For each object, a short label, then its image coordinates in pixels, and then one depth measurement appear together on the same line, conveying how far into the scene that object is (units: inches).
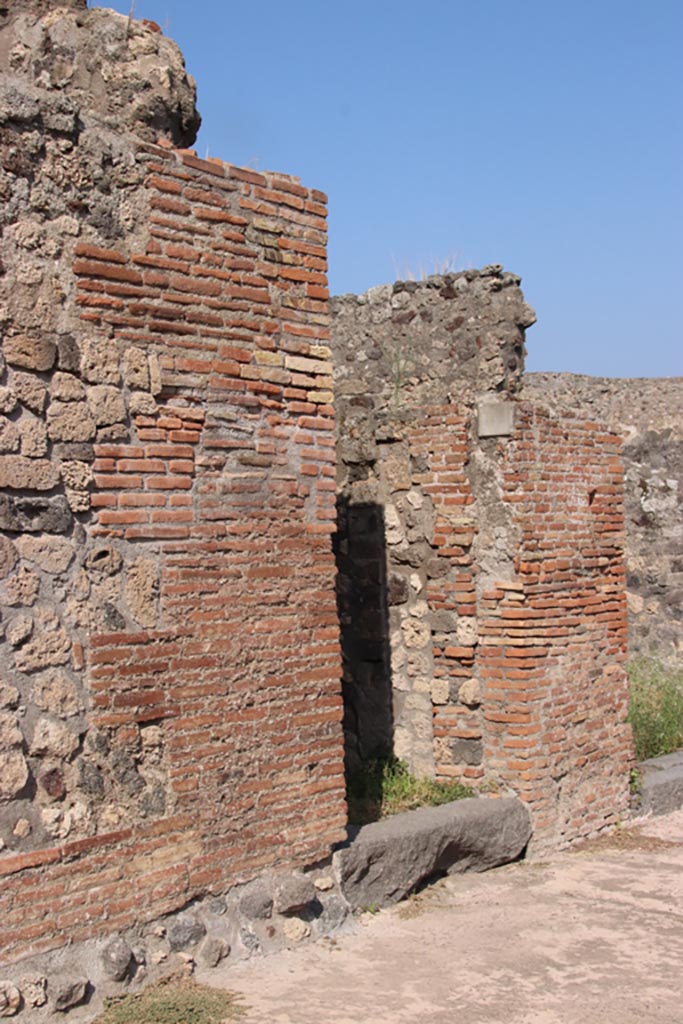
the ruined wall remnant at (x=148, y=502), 157.5
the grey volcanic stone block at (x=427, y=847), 203.2
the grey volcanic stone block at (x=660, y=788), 281.9
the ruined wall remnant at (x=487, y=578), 253.1
